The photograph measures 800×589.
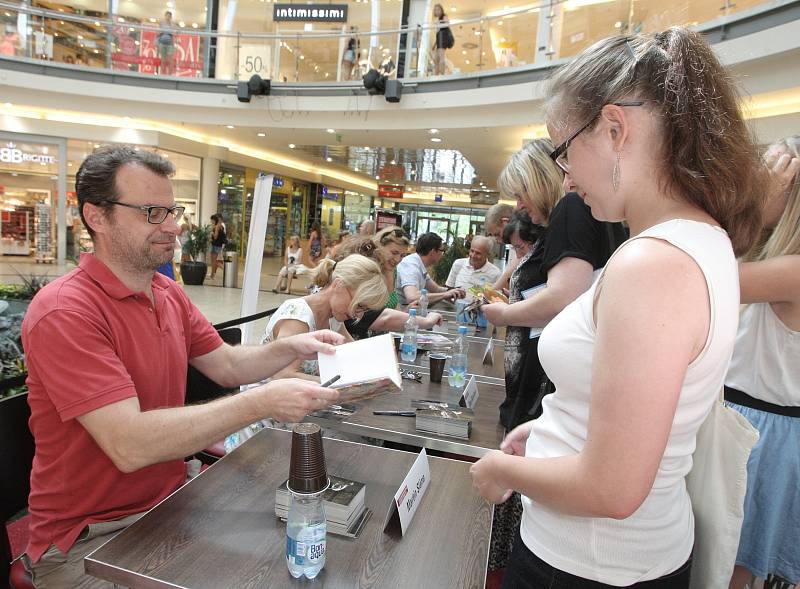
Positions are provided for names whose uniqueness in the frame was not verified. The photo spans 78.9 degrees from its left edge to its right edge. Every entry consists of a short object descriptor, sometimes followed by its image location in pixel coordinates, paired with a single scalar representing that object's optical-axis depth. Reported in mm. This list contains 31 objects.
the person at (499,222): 5051
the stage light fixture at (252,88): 9156
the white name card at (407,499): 1156
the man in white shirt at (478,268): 5480
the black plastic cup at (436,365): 2486
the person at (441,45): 8695
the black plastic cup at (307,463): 997
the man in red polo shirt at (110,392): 1238
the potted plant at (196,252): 11023
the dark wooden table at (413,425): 1743
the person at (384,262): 3706
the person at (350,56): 9453
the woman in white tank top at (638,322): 652
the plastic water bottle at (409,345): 3004
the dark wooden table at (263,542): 1021
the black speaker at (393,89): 8477
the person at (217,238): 11688
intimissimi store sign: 10094
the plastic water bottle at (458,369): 2447
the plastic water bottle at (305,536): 981
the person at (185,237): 11203
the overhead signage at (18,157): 11062
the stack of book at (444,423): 1778
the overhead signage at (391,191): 20495
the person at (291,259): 11125
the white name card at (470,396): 2084
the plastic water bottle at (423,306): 4125
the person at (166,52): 9836
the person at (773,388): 1320
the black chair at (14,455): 1587
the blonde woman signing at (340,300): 2391
